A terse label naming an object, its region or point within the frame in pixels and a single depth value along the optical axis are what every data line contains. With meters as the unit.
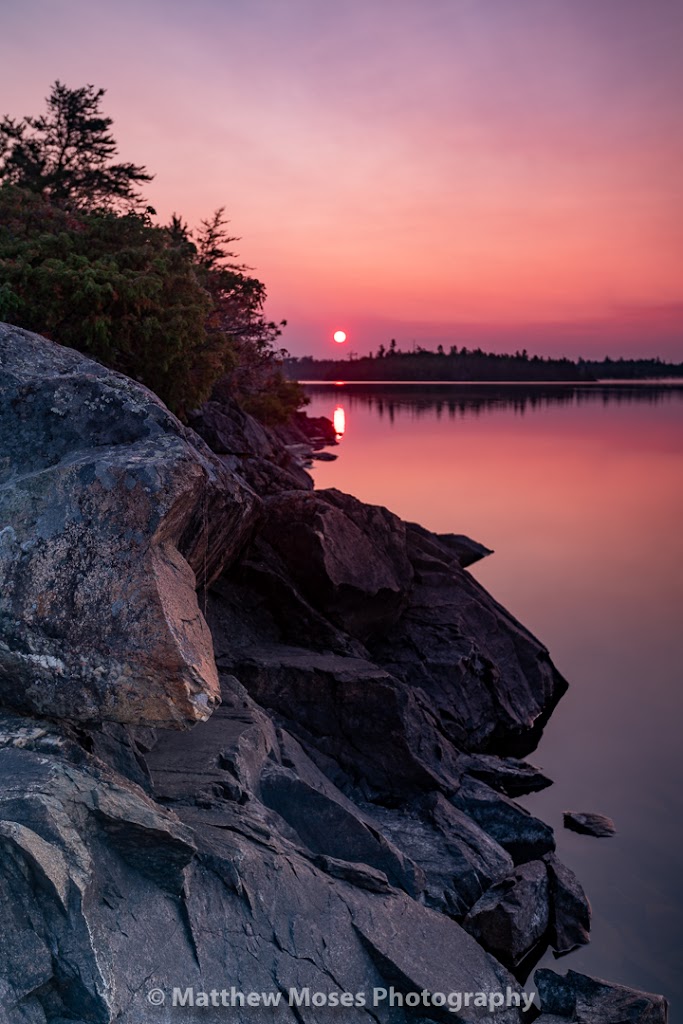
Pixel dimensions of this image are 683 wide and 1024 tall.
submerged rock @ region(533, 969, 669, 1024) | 8.93
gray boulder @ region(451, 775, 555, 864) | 13.30
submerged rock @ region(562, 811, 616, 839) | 14.48
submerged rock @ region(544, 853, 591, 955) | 11.43
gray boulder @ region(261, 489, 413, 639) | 17.00
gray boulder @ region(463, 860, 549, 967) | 10.79
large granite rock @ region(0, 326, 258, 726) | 7.60
